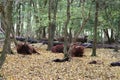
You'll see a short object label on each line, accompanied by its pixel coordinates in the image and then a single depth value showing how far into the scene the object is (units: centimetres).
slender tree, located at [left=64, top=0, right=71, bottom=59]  1381
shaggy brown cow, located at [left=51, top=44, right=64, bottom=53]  1817
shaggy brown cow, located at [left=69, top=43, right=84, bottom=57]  1603
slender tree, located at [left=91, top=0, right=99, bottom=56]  1614
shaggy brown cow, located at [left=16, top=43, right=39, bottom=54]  1638
